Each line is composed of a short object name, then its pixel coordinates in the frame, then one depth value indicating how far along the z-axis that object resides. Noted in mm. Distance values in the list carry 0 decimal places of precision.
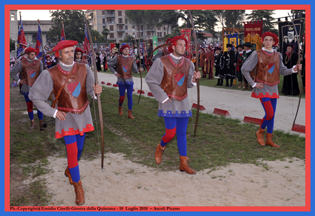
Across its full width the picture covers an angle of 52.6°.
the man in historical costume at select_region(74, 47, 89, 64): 8461
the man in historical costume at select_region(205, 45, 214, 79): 20000
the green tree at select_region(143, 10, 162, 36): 72338
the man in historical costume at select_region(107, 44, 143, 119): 8930
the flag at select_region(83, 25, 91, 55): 11944
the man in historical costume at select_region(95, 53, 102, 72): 29367
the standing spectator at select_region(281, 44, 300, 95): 12334
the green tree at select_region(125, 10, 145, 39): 76700
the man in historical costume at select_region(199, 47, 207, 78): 20641
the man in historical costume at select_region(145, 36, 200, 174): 4715
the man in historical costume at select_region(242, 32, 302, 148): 5789
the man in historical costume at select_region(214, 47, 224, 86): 16089
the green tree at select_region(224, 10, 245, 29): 50750
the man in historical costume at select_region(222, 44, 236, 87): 15662
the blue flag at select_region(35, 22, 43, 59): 8620
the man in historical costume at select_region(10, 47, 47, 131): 7516
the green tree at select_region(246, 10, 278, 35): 35531
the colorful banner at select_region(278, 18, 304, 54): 12616
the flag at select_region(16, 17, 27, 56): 10000
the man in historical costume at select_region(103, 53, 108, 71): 30361
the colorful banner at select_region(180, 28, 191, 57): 19042
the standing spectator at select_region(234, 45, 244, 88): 15069
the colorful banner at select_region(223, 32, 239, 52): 18812
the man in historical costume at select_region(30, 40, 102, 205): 3908
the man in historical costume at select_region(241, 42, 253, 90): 13789
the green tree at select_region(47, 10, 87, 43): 55969
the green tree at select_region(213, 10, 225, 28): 46944
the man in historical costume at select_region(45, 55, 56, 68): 15441
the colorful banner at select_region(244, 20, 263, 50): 16109
